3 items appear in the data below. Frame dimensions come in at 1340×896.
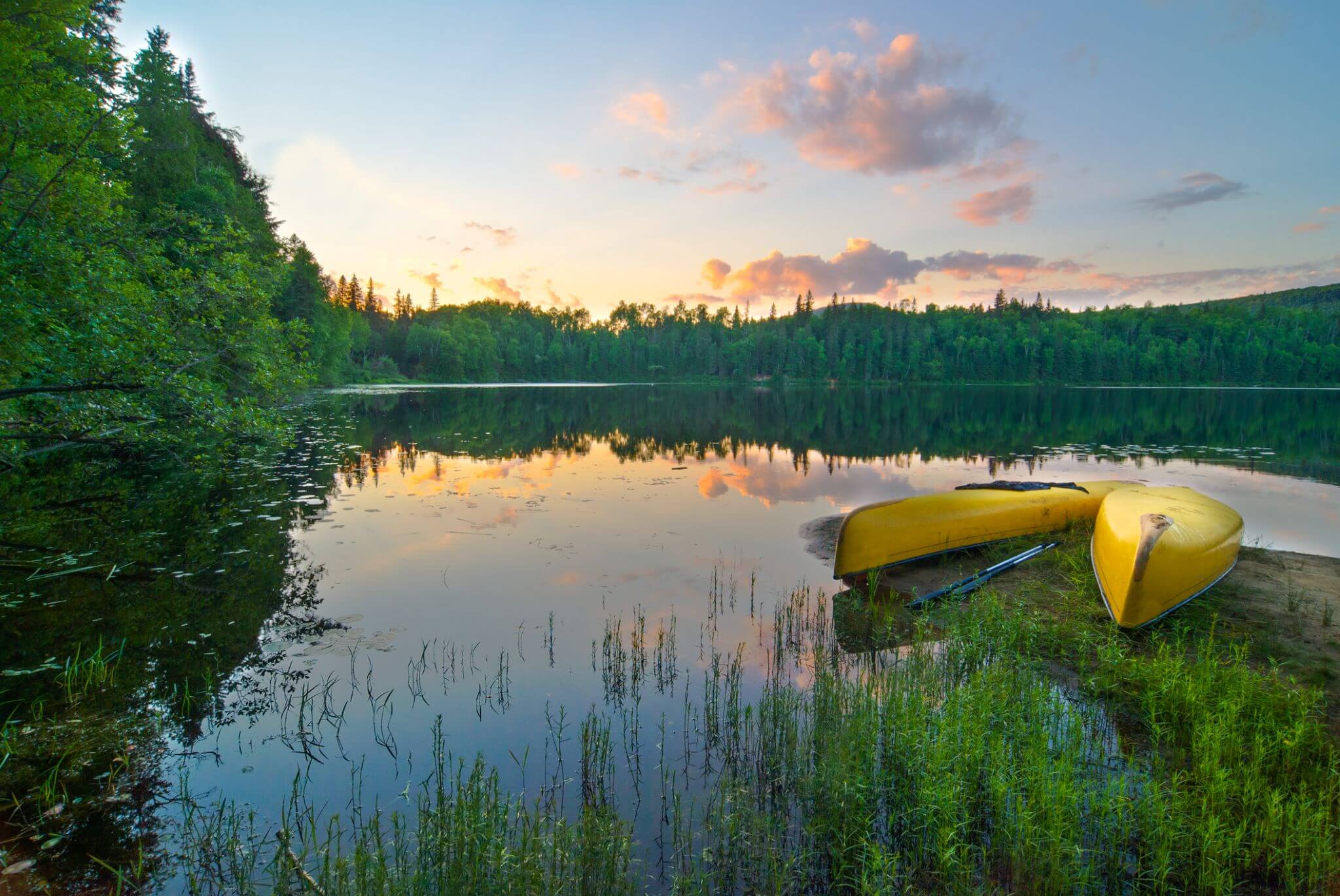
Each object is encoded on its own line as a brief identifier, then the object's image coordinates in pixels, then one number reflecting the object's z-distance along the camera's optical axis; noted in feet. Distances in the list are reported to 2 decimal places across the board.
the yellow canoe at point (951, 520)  33.24
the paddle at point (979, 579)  29.76
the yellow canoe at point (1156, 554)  24.36
